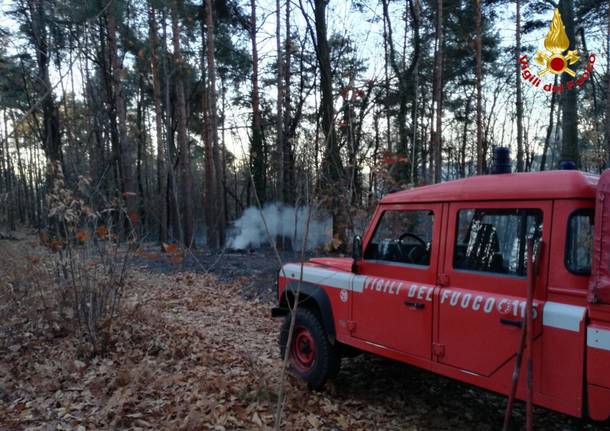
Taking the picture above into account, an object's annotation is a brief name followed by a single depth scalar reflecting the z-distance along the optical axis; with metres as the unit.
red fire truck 2.66
